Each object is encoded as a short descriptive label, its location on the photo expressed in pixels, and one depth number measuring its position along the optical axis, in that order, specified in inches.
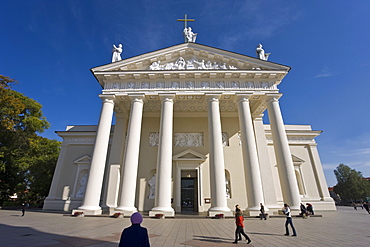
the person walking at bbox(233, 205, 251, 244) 246.2
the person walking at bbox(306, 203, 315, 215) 598.3
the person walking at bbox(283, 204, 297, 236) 287.1
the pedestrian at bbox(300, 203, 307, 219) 503.8
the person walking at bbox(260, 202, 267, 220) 494.6
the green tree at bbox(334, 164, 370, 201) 2241.6
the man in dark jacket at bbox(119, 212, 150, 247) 107.2
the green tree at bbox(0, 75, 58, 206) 824.3
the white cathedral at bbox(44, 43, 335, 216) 566.6
